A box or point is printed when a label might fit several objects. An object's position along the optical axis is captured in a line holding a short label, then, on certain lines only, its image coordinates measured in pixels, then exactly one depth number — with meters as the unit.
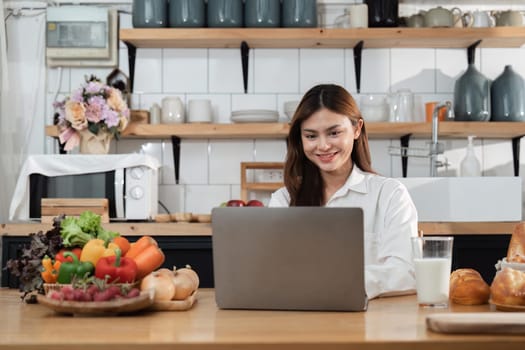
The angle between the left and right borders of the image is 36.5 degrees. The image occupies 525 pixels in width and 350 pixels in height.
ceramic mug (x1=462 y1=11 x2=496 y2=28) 3.90
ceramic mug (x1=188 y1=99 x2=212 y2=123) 3.87
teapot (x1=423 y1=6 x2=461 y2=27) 3.82
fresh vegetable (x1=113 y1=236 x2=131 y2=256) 1.75
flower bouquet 3.55
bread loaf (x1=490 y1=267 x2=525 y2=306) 1.59
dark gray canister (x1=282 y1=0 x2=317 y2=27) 3.85
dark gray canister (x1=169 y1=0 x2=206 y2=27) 3.86
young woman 2.30
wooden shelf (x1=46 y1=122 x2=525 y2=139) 3.77
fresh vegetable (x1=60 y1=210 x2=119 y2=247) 1.75
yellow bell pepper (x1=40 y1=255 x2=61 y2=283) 1.70
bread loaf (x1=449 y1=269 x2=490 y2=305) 1.72
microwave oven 3.53
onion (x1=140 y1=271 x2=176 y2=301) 1.65
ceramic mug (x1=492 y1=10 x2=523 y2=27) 3.92
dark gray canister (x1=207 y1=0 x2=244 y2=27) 3.85
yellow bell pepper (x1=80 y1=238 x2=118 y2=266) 1.68
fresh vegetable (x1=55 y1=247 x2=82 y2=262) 1.70
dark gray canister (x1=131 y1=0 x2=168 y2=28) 3.85
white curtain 4.00
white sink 3.53
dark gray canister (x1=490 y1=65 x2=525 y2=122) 3.84
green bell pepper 1.65
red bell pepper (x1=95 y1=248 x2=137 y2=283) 1.64
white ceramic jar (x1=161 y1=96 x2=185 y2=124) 3.87
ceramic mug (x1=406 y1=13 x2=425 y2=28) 3.88
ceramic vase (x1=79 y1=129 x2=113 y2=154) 3.64
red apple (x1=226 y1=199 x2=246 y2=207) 3.55
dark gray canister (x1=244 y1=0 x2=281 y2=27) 3.84
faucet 3.68
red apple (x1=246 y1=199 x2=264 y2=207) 3.59
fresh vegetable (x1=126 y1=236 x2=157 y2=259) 1.74
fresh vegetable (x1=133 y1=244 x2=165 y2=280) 1.71
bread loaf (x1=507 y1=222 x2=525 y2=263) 1.79
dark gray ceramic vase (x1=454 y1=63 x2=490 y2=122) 3.81
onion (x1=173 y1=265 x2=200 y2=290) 1.75
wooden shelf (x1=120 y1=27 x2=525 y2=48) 3.80
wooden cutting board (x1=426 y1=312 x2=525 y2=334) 1.32
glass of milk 1.64
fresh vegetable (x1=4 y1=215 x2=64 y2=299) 1.75
